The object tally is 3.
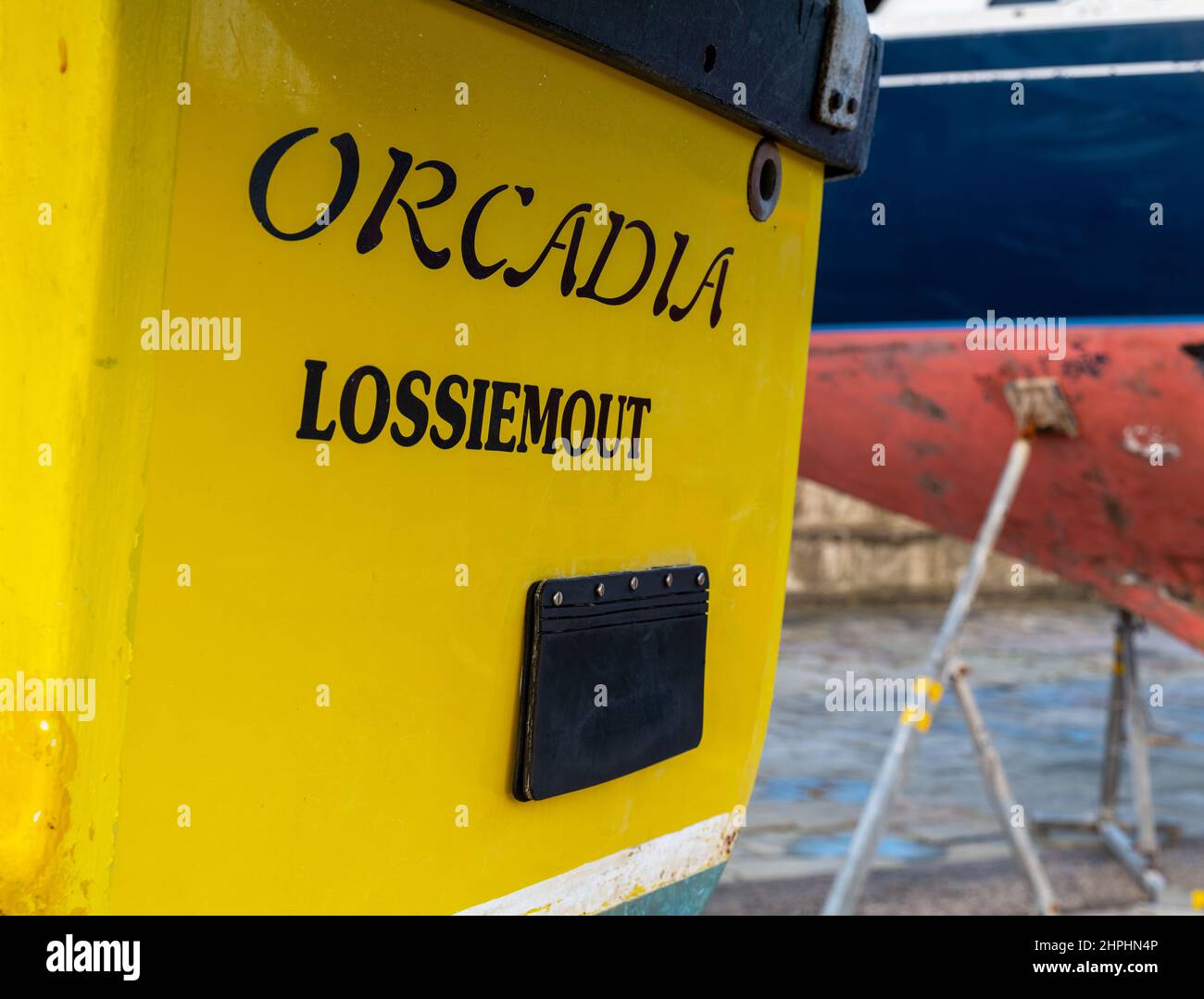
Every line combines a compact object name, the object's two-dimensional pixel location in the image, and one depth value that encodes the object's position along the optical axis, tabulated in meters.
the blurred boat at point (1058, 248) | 3.47
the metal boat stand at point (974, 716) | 3.00
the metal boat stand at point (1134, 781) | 3.86
